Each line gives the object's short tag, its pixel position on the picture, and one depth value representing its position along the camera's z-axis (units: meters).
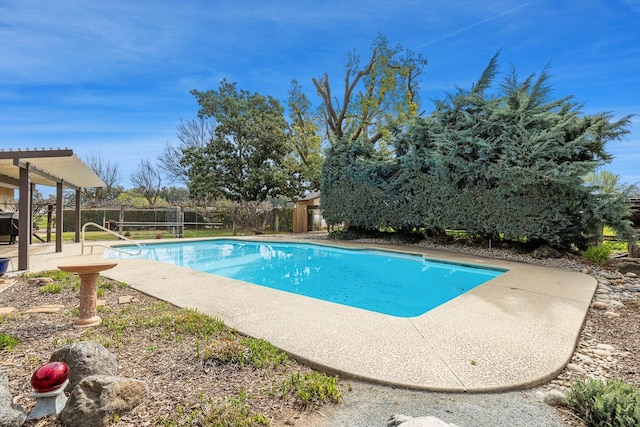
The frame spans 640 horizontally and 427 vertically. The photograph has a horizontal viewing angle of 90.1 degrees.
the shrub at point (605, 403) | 1.88
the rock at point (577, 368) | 2.76
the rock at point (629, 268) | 7.31
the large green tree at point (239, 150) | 21.83
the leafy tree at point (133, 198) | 26.98
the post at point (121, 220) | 15.14
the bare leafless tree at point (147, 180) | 32.08
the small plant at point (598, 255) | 8.09
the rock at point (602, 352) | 3.10
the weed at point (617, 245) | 12.05
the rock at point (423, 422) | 1.70
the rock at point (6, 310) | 4.09
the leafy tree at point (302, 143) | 19.58
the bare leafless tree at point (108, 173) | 29.14
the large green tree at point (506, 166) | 8.39
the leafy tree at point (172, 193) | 33.19
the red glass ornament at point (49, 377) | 2.06
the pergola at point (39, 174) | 6.45
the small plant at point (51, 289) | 5.21
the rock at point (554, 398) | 2.25
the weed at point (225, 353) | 2.82
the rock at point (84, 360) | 2.37
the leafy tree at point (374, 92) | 17.22
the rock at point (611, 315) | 4.26
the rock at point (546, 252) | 9.06
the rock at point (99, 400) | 1.98
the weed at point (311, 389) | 2.26
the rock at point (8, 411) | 1.89
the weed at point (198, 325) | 3.47
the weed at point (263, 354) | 2.79
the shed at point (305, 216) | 19.72
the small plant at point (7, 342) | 3.06
